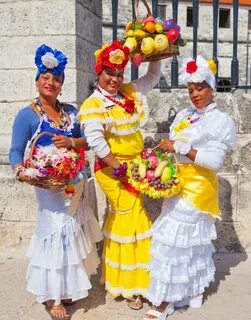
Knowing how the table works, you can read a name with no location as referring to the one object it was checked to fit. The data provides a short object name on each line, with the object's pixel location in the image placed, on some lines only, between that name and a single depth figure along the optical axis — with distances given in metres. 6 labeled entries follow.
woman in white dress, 3.20
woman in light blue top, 3.11
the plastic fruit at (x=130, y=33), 3.49
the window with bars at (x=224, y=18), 29.92
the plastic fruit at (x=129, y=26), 3.59
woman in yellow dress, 3.29
